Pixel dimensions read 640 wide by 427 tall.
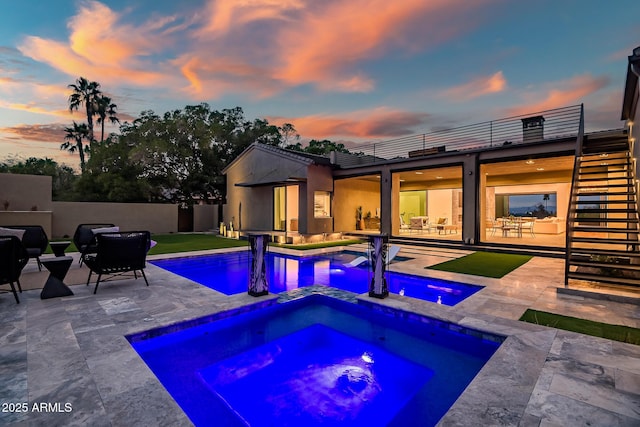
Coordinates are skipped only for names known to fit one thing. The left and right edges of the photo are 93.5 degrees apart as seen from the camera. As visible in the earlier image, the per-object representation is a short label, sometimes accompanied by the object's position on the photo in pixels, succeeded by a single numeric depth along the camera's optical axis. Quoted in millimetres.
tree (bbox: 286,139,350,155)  30200
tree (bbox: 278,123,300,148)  28484
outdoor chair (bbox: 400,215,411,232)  19133
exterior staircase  5660
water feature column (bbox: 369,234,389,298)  5109
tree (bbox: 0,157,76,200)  23797
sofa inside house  15227
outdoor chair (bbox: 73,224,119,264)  8081
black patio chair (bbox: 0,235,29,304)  4469
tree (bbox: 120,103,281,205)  20625
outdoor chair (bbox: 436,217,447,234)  16752
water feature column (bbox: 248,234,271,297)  5267
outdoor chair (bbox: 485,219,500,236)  14980
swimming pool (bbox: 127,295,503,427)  2611
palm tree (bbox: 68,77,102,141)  27781
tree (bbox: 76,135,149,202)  20062
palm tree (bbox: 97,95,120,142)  28562
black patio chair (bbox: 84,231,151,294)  5422
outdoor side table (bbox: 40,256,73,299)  5012
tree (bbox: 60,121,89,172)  27500
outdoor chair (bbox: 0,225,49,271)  7720
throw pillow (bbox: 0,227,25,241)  7039
